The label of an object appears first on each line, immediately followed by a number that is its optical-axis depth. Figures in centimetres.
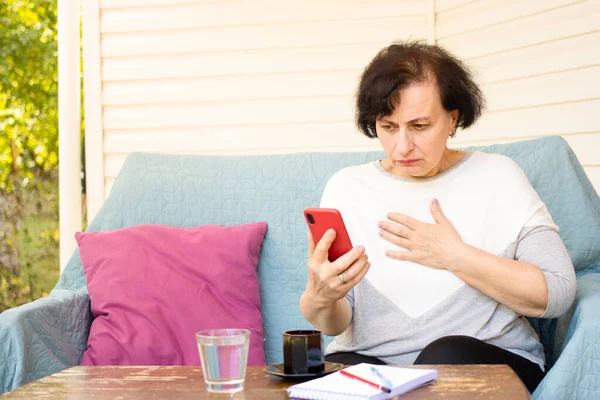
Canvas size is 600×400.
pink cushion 195
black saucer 125
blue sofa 174
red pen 109
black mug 125
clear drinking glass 114
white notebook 108
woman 161
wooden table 112
